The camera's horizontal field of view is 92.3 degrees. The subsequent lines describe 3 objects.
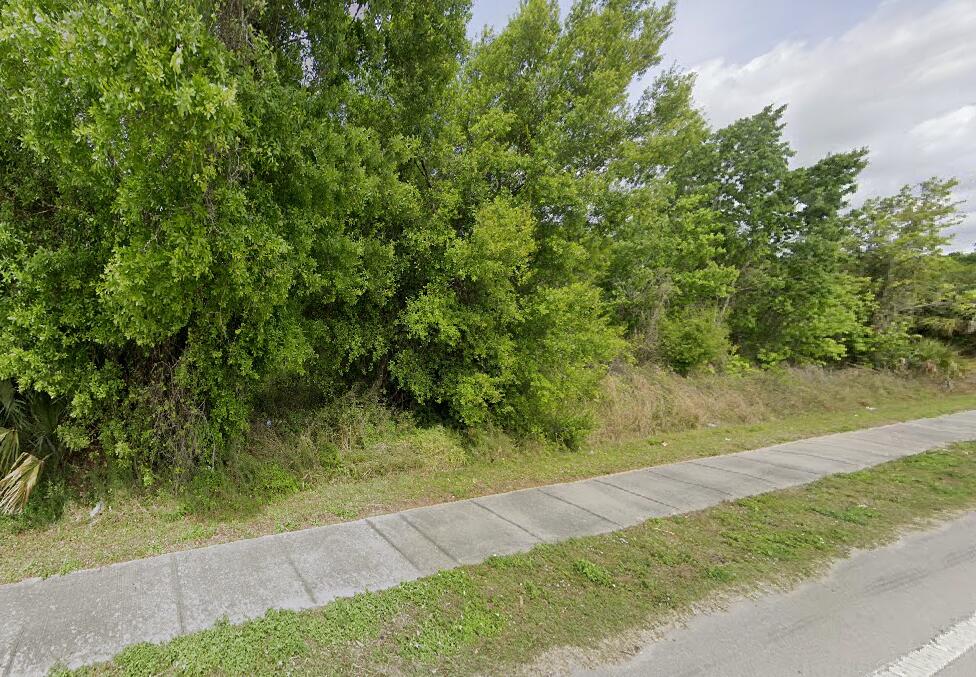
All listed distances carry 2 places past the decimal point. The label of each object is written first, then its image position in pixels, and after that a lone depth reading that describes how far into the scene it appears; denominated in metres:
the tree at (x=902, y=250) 16.80
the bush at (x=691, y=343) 12.58
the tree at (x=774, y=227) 14.24
